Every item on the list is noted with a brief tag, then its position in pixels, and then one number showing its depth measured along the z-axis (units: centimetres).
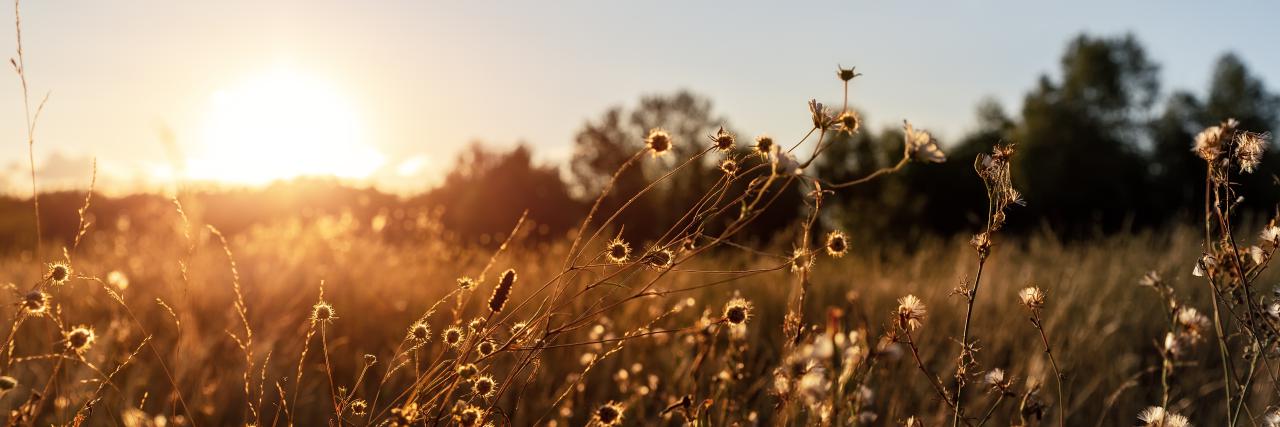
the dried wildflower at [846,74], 129
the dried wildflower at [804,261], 129
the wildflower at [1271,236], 157
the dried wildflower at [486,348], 140
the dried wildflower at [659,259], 129
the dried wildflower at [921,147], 107
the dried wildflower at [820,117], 122
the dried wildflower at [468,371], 122
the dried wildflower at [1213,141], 150
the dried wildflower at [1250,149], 147
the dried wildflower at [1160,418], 149
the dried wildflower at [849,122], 122
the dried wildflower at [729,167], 131
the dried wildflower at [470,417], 128
